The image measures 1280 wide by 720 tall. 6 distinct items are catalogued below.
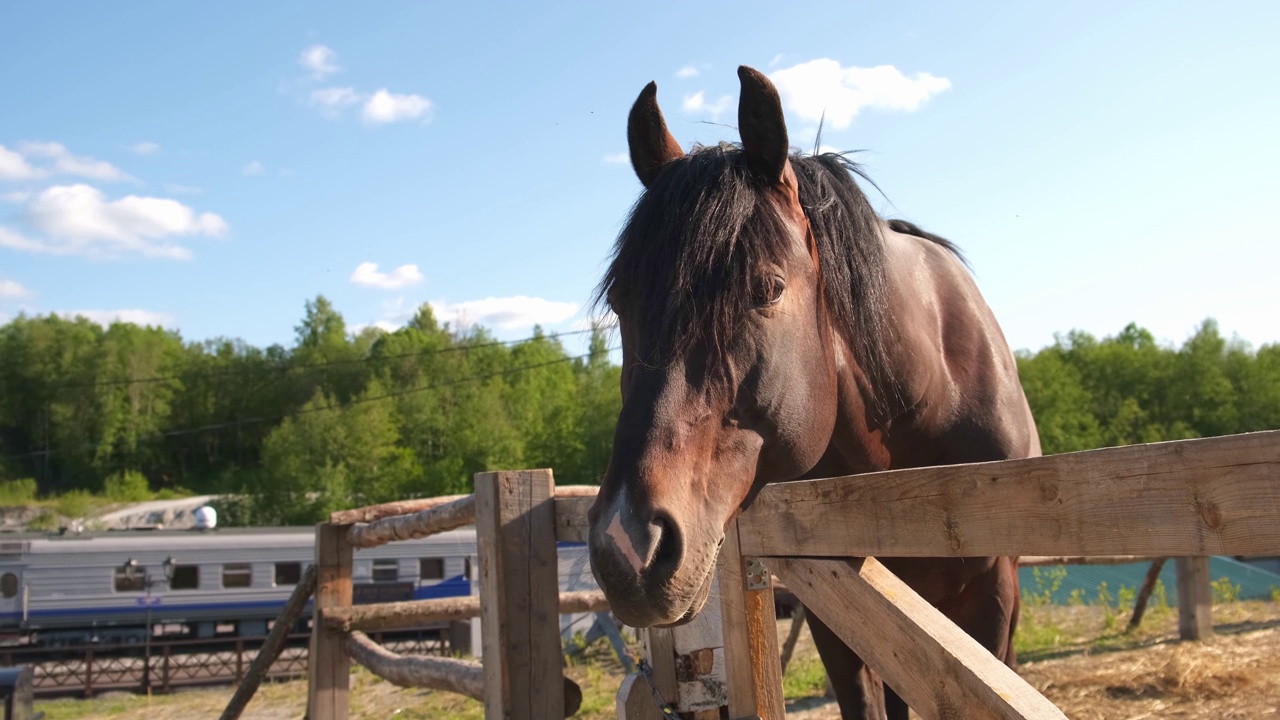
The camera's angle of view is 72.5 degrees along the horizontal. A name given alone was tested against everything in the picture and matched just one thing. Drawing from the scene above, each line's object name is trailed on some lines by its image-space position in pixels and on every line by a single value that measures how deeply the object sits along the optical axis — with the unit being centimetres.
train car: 1964
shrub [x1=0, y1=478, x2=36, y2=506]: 5109
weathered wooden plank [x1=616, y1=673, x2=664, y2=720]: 265
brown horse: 158
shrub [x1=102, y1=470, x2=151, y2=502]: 5378
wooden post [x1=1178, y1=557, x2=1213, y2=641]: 758
